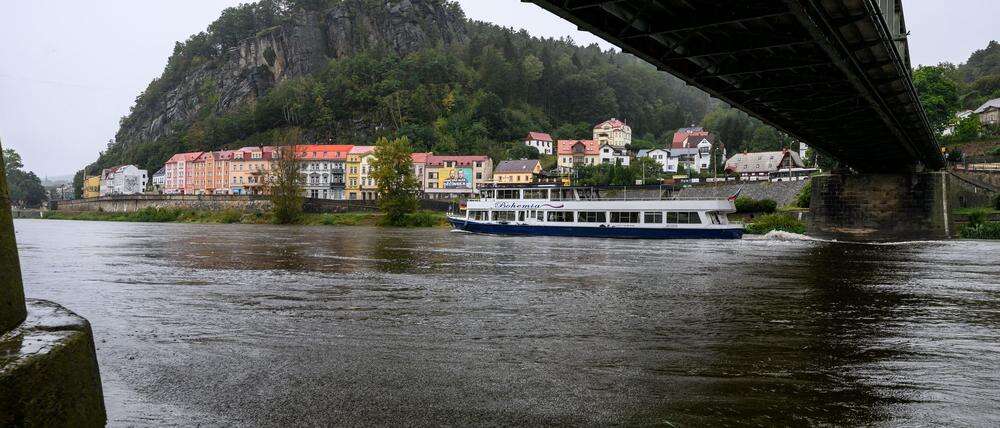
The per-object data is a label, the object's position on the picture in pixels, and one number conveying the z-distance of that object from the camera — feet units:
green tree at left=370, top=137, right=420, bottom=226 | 236.84
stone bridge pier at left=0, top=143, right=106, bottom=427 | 11.99
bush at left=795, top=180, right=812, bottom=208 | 197.16
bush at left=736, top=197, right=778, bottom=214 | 196.54
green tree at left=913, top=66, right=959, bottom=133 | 260.42
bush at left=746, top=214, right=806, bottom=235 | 176.65
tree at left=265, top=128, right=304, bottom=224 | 255.29
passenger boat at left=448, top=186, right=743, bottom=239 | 148.25
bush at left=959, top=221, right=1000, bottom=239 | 148.77
